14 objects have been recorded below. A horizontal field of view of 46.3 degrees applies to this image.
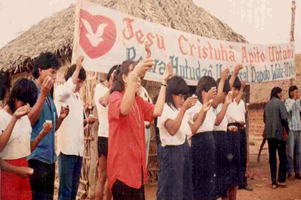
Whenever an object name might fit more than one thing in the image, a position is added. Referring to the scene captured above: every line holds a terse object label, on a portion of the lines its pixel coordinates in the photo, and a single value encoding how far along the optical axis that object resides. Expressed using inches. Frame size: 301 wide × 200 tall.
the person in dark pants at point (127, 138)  91.9
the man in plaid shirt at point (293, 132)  261.6
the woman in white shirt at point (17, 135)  89.9
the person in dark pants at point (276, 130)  237.1
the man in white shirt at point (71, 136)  132.3
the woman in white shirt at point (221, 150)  158.6
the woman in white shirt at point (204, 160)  142.0
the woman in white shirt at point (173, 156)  123.9
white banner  159.0
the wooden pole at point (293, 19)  308.3
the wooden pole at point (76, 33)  152.6
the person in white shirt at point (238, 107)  188.7
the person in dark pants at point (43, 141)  108.3
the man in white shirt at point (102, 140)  154.1
